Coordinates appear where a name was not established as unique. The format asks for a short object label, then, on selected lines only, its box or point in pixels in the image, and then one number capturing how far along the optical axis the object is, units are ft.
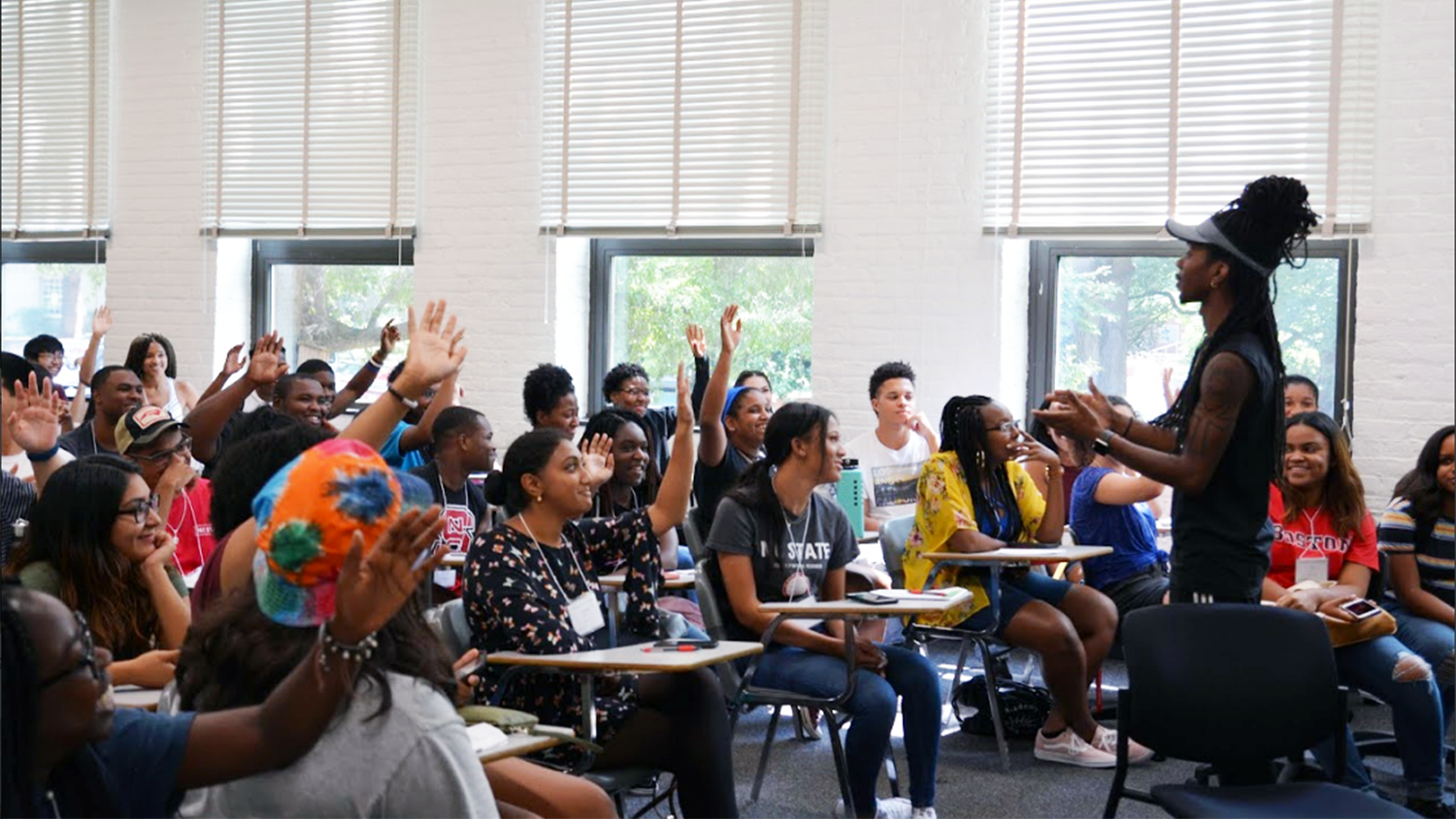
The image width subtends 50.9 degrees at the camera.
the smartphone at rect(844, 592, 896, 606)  12.94
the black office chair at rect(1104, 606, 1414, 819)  10.45
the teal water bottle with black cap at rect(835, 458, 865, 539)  18.63
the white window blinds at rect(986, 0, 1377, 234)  19.47
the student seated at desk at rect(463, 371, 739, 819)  10.78
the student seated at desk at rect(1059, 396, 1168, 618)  17.46
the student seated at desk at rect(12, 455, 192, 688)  9.64
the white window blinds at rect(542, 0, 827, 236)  22.84
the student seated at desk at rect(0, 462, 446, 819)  4.75
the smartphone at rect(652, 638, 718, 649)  11.16
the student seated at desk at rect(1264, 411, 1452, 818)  15.01
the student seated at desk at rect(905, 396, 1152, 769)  15.74
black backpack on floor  16.87
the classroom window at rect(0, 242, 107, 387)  29.30
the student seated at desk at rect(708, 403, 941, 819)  13.23
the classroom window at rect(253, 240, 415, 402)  26.58
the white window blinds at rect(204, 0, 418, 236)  25.89
